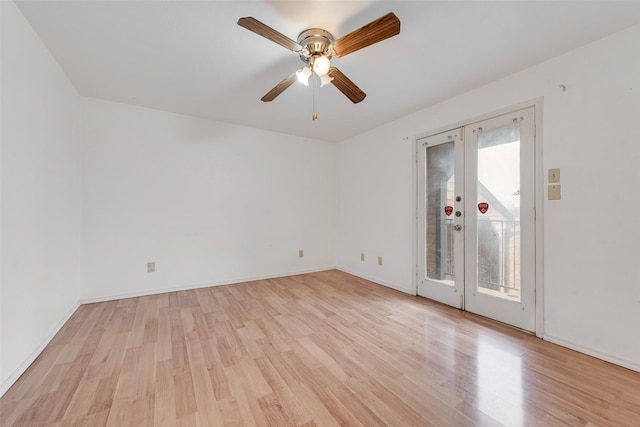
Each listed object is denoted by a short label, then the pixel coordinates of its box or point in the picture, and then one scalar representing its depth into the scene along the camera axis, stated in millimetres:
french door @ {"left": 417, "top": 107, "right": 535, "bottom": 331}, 2289
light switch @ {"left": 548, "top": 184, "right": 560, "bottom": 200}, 2088
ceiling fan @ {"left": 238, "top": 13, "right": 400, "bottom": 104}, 1439
